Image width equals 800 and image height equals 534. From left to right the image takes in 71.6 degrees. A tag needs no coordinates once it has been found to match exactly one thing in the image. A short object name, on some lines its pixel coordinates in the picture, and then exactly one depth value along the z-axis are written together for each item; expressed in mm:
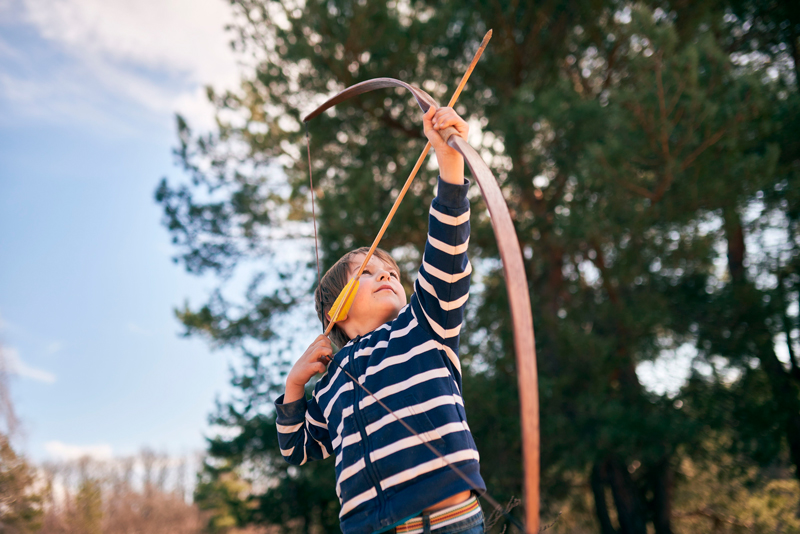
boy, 1213
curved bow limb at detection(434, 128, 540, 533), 835
